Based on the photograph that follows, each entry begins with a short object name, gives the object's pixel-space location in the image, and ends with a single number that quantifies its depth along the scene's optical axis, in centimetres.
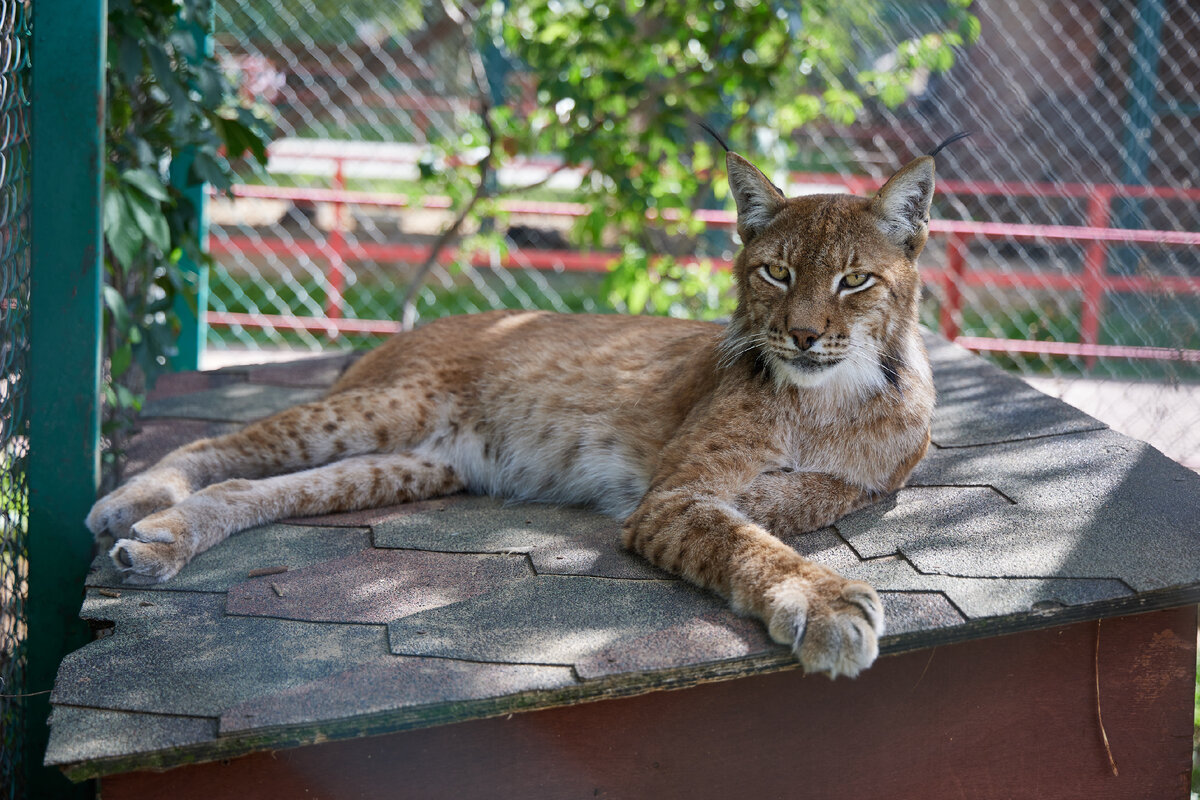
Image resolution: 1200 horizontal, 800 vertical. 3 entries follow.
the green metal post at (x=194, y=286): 496
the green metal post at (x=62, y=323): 305
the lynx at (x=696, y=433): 276
